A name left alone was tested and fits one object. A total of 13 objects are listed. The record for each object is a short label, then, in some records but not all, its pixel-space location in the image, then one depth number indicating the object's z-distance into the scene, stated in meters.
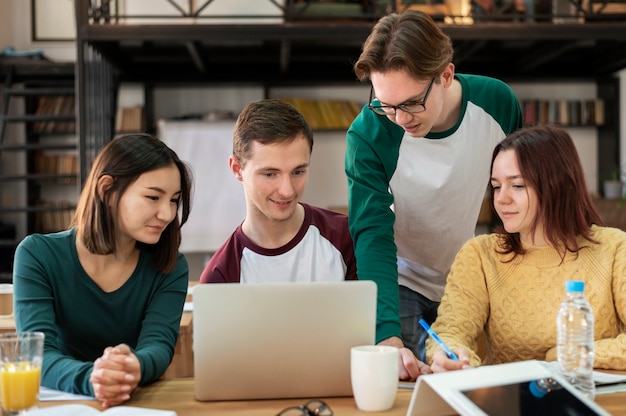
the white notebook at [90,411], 1.28
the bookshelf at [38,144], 6.64
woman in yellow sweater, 1.80
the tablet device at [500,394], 1.16
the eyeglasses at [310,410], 1.26
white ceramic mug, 1.33
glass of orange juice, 1.29
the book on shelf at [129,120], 6.82
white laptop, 1.36
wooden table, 1.34
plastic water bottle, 1.43
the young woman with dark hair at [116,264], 1.70
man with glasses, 1.83
